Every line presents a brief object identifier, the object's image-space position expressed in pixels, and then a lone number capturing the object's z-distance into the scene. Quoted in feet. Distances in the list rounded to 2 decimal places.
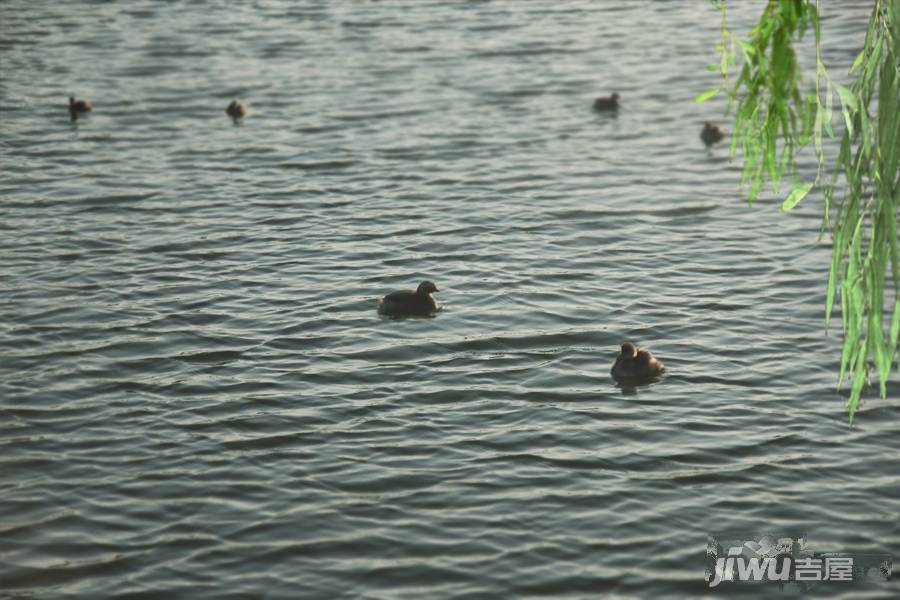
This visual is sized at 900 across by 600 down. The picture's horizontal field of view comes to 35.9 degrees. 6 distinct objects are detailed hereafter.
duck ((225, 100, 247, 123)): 97.86
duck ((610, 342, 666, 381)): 53.01
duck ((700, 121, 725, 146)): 89.45
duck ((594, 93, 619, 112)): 96.85
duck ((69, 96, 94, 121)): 98.68
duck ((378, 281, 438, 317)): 60.59
